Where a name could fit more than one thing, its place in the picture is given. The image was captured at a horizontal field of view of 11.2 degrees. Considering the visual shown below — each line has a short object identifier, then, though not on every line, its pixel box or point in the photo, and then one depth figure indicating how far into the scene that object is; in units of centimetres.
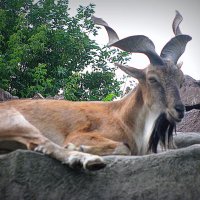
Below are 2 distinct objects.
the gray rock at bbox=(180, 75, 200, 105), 1547
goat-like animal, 974
